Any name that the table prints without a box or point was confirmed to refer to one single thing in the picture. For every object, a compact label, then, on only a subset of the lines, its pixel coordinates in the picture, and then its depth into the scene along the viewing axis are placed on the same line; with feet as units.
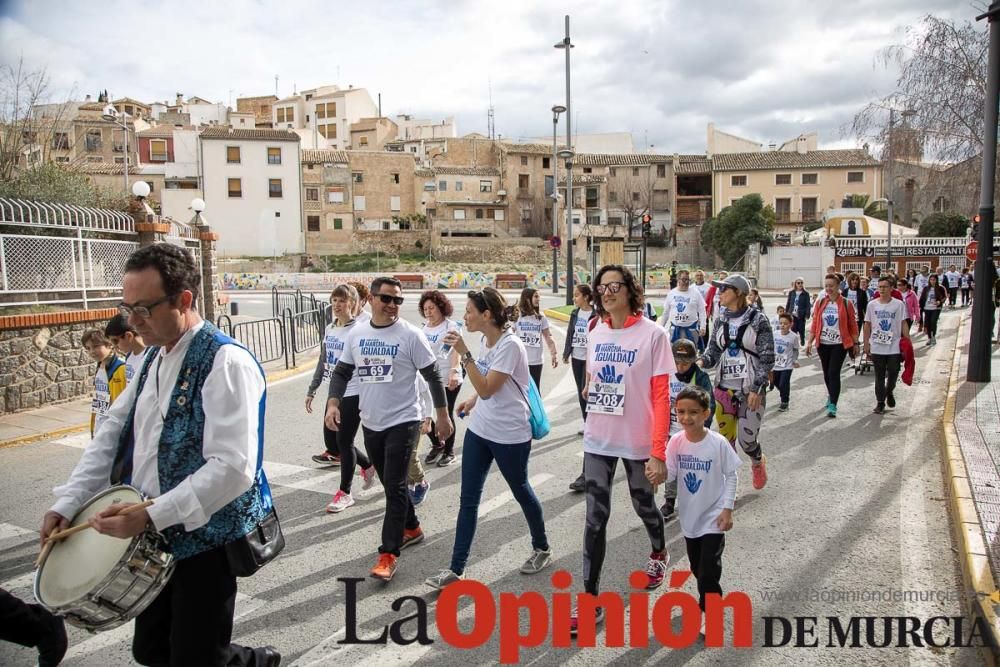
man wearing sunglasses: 14.87
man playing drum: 8.18
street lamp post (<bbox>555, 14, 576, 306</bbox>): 84.53
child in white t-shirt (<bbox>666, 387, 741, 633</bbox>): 12.71
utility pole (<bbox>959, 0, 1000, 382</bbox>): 31.73
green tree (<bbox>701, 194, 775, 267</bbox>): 169.07
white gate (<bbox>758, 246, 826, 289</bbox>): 142.61
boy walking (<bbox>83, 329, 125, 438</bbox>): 16.60
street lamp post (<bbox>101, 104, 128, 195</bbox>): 95.77
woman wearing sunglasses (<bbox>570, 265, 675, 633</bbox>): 12.98
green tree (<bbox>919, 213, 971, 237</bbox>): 156.87
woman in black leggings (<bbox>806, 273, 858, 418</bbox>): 29.73
